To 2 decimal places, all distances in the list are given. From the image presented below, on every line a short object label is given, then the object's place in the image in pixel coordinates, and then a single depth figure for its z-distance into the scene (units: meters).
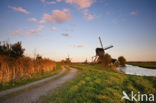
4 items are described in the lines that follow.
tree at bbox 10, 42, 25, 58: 16.84
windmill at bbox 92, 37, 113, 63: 53.69
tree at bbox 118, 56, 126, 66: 77.82
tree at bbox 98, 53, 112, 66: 49.36
